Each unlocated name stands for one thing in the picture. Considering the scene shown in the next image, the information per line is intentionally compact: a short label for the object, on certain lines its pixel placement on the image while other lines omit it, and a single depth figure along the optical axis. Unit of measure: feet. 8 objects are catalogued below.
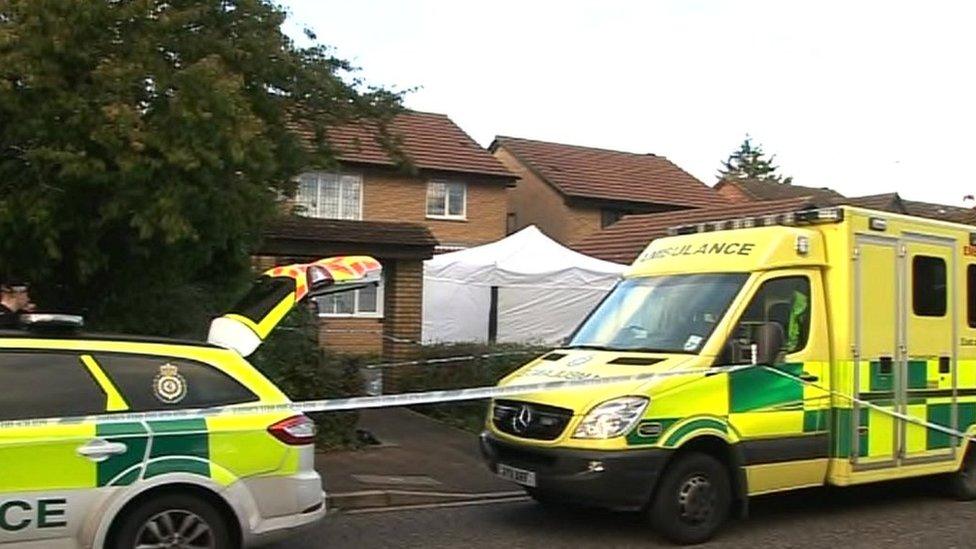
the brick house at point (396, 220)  54.65
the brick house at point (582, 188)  112.88
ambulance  26.89
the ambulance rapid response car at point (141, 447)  20.43
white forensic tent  66.13
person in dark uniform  30.60
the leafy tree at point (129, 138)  28.25
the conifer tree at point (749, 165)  309.22
